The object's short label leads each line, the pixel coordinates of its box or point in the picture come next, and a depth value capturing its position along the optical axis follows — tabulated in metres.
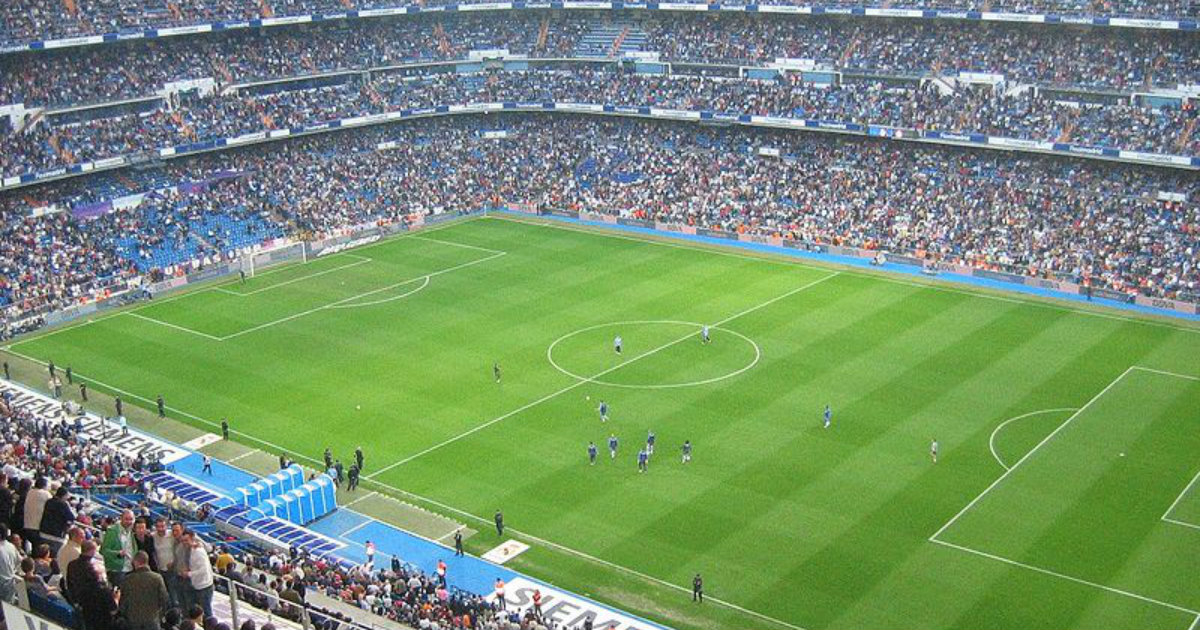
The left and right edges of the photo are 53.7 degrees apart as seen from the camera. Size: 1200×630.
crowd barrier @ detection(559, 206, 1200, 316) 59.34
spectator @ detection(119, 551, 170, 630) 13.62
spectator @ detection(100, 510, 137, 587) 16.16
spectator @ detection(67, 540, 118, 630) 13.64
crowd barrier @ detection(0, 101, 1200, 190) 64.94
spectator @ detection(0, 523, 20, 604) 14.12
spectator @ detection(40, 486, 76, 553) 16.83
